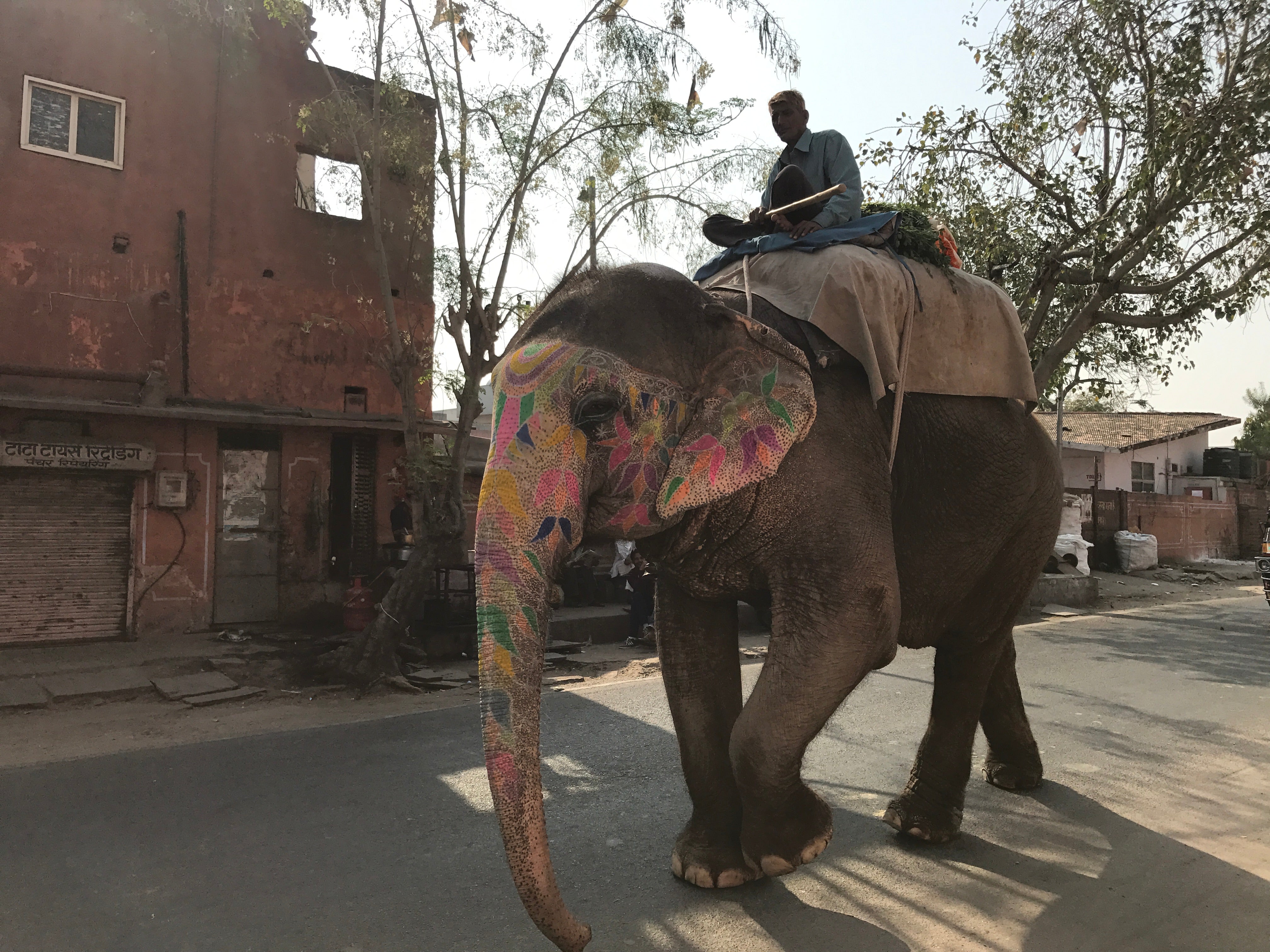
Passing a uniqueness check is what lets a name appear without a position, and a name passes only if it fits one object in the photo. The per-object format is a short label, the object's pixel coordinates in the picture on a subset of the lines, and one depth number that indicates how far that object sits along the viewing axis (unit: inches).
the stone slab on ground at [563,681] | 359.3
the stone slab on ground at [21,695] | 318.3
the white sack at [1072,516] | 749.3
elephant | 96.0
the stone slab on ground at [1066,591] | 613.6
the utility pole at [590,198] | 436.8
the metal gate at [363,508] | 538.0
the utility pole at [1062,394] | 725.9
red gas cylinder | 444.8
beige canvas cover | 125.5
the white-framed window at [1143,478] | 1169.4
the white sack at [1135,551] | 844.0
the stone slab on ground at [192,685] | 339.6
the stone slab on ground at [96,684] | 336.2
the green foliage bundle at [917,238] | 149.0
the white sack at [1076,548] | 701.3
